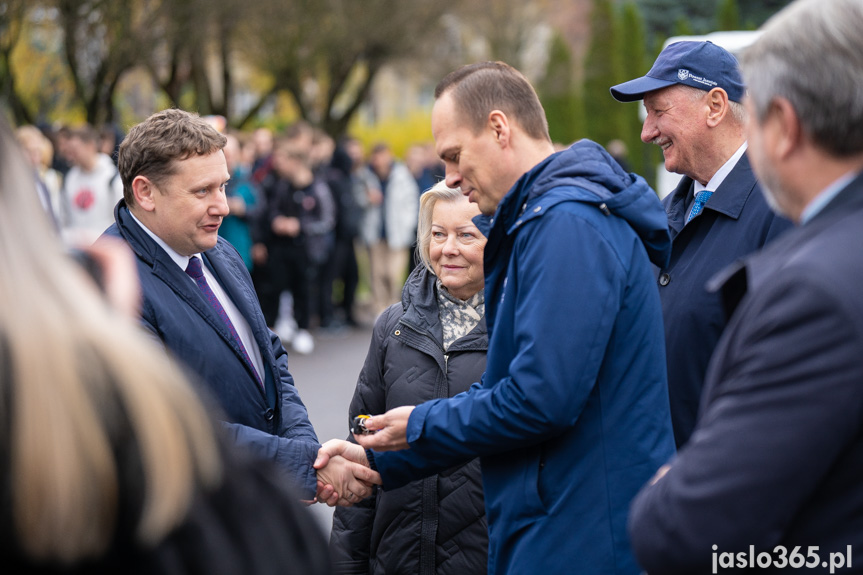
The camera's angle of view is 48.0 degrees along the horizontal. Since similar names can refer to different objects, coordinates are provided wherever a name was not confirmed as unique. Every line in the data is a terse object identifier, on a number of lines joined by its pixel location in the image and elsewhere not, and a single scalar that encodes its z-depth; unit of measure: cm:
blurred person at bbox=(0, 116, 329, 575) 122
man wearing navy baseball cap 351
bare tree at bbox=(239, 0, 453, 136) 2395
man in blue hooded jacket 252
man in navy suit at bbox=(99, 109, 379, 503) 323
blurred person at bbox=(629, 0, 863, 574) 159
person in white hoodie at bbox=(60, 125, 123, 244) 1023
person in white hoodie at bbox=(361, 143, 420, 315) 1448
